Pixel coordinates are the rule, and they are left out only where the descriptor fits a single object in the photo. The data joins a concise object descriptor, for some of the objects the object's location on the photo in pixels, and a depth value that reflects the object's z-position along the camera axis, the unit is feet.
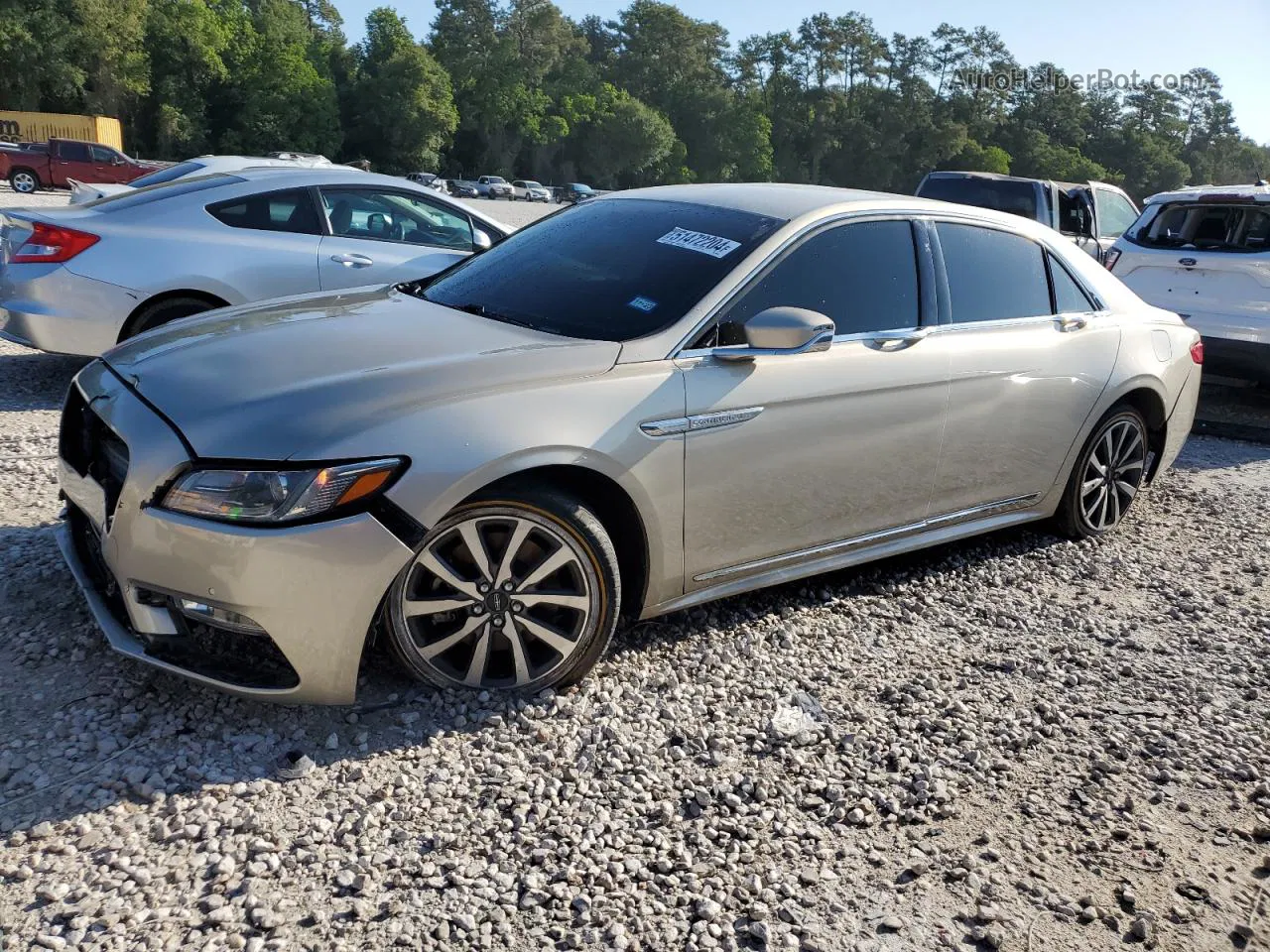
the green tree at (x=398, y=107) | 272.10
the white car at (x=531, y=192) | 240.12
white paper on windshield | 13.00
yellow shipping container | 164.25
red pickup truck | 103.30
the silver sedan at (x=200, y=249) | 21.17
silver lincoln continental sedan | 9.87
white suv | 26.94
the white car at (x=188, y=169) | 29.40
